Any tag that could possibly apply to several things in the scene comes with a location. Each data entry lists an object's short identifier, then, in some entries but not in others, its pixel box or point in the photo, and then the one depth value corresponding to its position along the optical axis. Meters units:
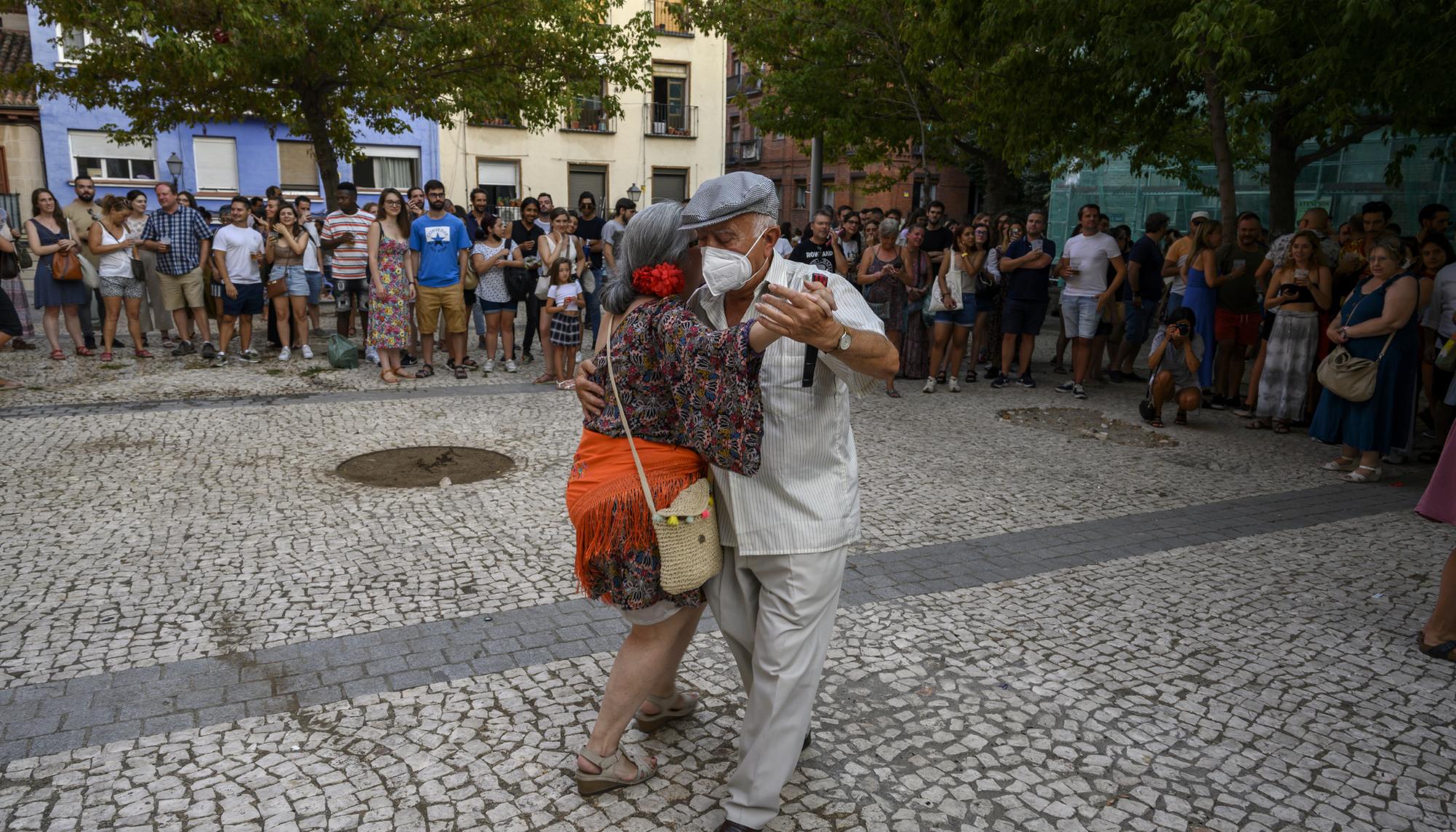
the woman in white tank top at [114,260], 10.29
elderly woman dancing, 2.55
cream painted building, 34.34
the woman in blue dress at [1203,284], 9.45
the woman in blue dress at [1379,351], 6.73
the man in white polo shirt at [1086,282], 10.02
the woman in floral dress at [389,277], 9.32
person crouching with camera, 8.80
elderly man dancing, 2.60
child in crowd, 9.62
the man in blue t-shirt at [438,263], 9.62
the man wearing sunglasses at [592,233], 12.19
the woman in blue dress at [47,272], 10.05
